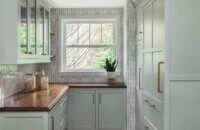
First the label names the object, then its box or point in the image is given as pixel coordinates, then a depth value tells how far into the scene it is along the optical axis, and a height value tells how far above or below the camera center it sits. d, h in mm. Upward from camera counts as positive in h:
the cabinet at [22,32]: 2262 +355
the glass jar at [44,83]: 3602 -275
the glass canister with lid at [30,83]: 3340 -259
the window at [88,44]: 4590 +397
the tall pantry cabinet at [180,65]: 2236 -6
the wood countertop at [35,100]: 2211 -383
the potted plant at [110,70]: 4285 -99
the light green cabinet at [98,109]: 4051 -758
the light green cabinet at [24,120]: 2217 -517
